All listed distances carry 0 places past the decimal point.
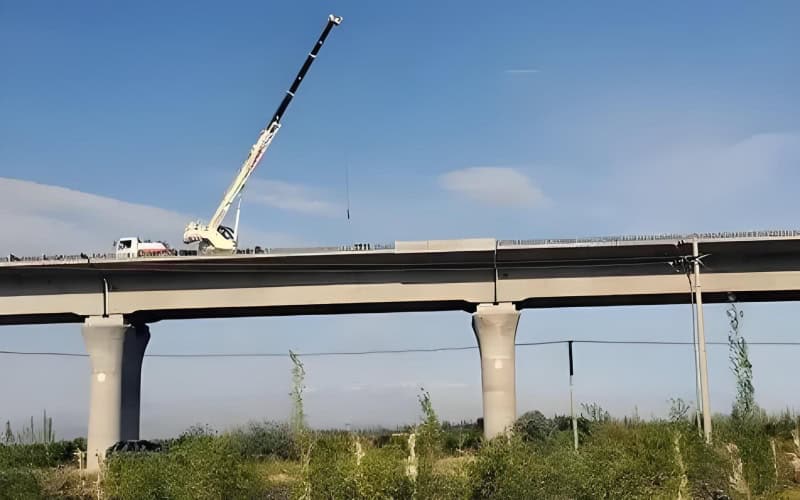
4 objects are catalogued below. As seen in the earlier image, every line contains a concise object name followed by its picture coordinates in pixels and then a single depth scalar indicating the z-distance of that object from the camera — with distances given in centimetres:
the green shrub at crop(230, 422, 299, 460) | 5056
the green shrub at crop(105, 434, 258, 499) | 2775
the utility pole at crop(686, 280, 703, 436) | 4047
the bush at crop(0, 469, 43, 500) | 3150
